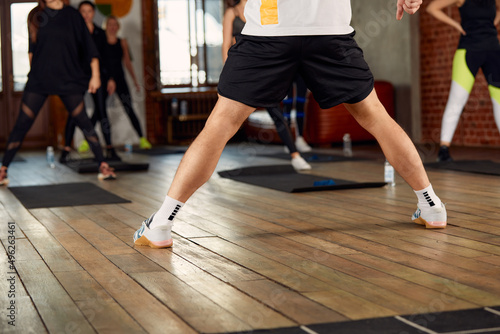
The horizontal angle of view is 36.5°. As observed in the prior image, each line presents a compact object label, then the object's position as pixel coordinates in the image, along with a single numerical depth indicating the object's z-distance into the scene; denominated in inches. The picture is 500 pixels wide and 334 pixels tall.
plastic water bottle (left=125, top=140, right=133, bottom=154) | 353.3
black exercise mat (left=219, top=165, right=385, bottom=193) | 181.2
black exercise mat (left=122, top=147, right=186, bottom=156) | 346.2
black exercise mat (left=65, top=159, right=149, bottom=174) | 249.0
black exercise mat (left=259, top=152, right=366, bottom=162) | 276.1
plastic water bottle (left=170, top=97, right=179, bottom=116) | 431.5
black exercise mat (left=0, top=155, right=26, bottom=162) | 327.0
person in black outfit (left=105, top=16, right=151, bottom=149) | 315.6
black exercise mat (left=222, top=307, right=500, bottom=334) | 66.8
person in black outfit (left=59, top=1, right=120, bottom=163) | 270.7
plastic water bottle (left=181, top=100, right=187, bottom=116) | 437.4
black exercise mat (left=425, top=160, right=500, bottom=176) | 207.2
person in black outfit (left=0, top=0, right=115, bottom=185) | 206.4
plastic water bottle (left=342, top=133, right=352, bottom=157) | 307.9
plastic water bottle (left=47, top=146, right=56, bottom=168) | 284.7
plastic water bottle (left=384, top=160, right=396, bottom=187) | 180.0
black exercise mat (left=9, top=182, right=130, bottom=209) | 168.2
